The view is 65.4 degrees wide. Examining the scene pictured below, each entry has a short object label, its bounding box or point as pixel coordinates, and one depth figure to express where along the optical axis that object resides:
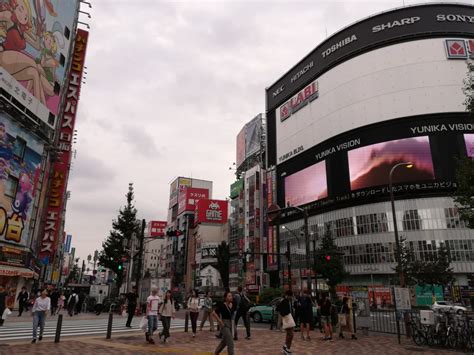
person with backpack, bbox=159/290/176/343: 13.41
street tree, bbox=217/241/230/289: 70.75
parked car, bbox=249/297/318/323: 24.91
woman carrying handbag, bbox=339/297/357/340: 15.56
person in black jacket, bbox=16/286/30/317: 24.28
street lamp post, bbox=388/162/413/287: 16.47
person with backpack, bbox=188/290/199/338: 15.35
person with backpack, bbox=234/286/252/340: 15.00
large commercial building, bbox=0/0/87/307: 30.66
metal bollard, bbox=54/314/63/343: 11.75
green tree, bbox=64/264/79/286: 99.84
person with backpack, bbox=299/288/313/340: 14.70
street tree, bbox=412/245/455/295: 39.94
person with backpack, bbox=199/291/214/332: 17.84
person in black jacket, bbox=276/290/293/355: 10.73
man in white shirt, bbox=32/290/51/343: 11.97
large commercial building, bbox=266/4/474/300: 54.50
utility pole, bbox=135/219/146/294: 22.83
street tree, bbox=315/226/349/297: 43.00
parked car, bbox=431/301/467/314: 29.74
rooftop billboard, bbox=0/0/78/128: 31.75
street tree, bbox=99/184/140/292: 41.38
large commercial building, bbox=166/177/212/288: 115.06
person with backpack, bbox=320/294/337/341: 14.88
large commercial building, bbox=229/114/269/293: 80.38
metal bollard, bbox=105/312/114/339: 13.46
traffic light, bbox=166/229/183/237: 22.86
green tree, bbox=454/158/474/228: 14.24
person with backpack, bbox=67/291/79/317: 26.62
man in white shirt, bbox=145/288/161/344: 13.20
